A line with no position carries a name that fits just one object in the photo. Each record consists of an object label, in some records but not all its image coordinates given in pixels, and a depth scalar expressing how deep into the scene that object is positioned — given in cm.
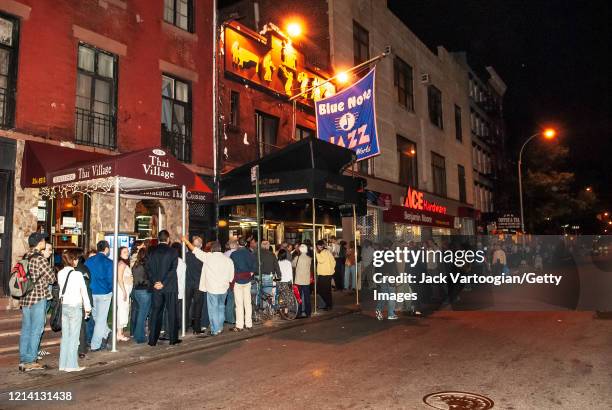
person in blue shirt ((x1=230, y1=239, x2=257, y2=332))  1076
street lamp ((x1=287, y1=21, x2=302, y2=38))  1798
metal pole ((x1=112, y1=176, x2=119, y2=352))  832
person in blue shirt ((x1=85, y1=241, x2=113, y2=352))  843
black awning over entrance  1252
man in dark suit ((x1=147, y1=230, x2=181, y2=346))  900
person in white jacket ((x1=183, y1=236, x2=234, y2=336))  1010
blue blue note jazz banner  1722
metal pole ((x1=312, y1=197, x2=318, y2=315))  1283
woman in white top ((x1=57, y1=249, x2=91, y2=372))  716
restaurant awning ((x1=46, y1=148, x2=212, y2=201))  866
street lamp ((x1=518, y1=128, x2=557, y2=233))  3226
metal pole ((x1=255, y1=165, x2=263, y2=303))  1144
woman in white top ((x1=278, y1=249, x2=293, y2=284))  1254
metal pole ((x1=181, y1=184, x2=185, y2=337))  999
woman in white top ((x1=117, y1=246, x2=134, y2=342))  917
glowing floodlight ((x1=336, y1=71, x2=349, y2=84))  2219
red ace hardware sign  2692
